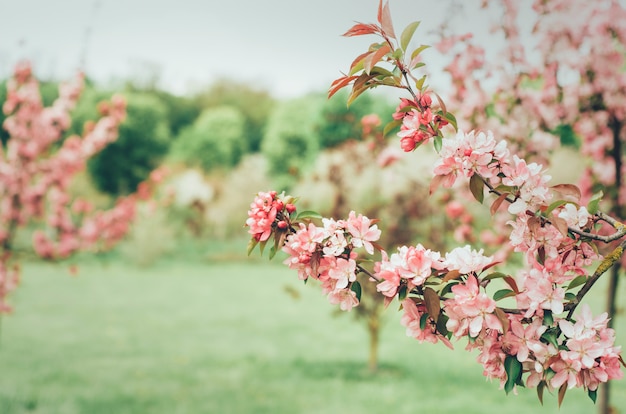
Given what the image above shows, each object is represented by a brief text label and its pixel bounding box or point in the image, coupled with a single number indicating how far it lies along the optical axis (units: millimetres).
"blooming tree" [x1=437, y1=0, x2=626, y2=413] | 3004
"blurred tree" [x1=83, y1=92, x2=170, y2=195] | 21312
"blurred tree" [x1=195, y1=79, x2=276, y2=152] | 34469
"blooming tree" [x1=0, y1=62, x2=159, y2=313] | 4895
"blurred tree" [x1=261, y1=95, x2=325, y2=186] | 24625
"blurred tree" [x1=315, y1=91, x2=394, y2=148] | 17516
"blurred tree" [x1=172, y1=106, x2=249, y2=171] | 28188
